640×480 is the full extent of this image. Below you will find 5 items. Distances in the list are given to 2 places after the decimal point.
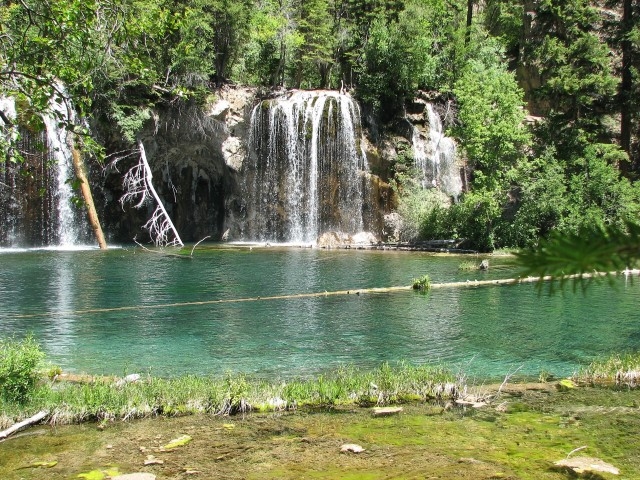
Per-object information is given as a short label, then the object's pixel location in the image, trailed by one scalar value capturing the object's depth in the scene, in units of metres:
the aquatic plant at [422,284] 17.24
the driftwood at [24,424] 6.10
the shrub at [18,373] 7.04
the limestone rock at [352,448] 5.63
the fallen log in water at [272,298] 14.31
